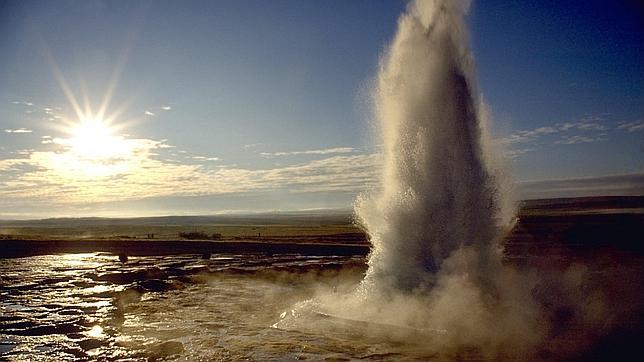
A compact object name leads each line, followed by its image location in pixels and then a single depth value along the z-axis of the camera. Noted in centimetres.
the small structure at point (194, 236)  4900
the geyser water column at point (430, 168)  1266
